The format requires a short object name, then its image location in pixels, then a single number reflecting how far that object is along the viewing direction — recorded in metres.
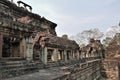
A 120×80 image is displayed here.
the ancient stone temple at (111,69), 9.48
